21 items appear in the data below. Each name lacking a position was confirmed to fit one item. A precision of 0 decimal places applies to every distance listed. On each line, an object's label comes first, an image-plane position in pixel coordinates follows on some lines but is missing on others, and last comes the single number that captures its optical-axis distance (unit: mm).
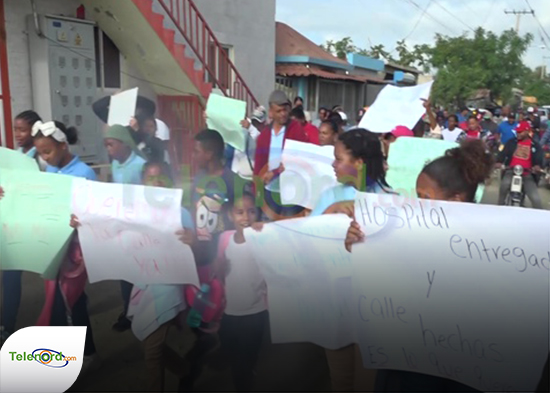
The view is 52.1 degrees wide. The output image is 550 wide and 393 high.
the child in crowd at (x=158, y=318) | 2307
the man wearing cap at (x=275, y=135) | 4098
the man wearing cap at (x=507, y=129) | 8727
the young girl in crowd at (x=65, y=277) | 2475
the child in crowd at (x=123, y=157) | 3238
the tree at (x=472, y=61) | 15906
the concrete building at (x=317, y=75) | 14828
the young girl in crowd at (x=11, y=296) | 2875
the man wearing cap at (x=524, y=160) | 7090
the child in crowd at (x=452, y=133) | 6531
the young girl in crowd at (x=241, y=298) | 2289
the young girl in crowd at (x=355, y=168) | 2498
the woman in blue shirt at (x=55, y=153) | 2963
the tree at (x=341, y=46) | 26484
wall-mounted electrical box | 7559
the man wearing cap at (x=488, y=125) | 11152
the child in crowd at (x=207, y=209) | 2336
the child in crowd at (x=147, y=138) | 3855
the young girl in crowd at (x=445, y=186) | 2014
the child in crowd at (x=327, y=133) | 4316
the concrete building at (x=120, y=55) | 7324
